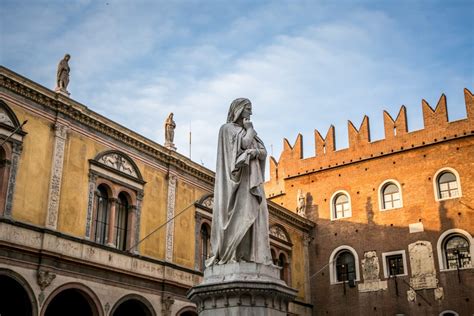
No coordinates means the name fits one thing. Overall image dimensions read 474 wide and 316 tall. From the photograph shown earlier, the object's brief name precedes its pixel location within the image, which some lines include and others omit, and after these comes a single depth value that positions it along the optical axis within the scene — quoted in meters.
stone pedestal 5.93
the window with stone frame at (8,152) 15.45
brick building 25.52
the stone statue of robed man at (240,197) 6.39
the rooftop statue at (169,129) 21.78
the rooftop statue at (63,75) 17.92
